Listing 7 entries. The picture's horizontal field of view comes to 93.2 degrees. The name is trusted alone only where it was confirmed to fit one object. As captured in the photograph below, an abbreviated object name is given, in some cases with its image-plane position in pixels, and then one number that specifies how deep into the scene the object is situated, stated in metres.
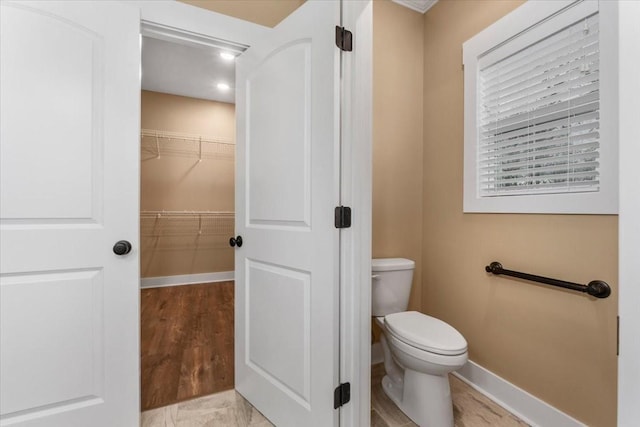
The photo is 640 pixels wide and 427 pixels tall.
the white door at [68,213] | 1.21
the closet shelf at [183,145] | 3.95
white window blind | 1.36
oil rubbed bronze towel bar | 1.28
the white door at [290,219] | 1.25
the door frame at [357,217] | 1.24
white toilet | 1.41
